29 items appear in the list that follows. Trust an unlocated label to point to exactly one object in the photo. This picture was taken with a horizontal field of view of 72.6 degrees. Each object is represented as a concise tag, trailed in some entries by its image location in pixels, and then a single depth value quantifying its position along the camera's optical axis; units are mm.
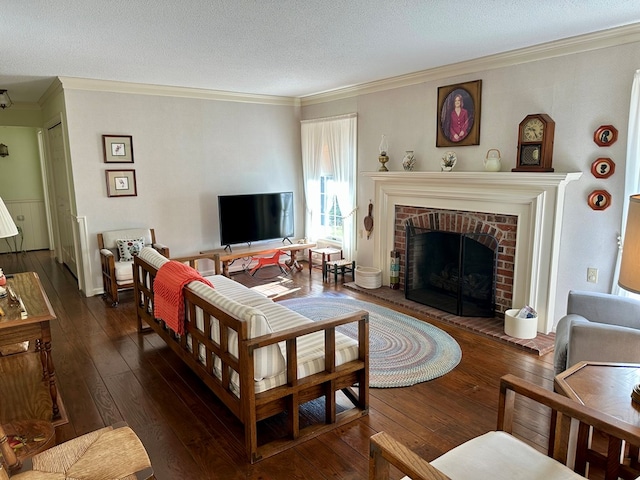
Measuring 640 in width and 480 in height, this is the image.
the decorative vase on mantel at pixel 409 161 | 4883
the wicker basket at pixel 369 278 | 5277
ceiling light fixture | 5121
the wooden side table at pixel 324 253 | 5838
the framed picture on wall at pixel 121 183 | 5215
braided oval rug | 3215
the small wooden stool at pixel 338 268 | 5758
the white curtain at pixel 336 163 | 5801
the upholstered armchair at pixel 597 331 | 2518
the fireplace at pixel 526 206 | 3670
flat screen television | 5887
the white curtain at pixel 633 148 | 3176
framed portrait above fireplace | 4266
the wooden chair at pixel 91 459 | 1377
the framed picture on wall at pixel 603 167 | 3363
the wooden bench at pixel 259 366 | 2234
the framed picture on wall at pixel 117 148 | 5133
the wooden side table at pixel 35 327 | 2412
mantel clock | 3664
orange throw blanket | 2885
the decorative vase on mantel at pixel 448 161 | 4430
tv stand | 5742
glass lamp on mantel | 5140
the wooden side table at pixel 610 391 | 1670
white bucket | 3713
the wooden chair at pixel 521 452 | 1421
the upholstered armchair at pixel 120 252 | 4805
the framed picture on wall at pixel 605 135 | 3329
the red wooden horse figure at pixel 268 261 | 5883
